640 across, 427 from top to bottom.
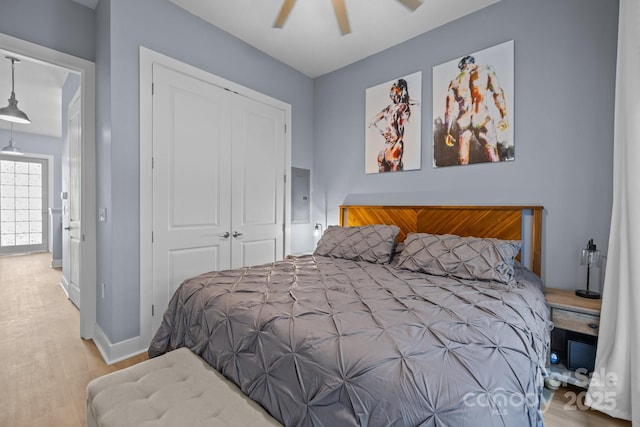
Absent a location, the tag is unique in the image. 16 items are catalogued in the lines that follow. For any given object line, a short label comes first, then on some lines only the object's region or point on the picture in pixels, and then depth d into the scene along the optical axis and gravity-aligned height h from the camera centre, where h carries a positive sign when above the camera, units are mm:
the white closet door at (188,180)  2494 +245
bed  866 -491
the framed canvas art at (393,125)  3000 +912
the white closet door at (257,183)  3102 +276
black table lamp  1928 -321
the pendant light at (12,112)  3406 +1099
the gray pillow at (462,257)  1914 -341
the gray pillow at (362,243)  2561 -330
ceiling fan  1897 +1335
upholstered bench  1000 -738
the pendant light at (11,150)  5500 +1043
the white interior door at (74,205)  3160 -4
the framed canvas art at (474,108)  2439 +910
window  6262 -17
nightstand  1787 -698
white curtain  1593 -297
